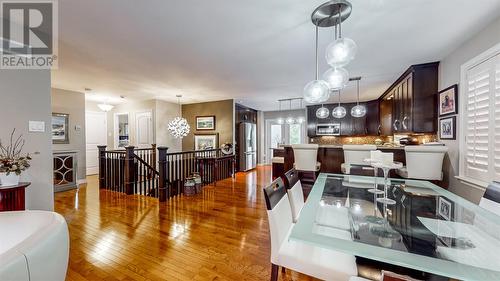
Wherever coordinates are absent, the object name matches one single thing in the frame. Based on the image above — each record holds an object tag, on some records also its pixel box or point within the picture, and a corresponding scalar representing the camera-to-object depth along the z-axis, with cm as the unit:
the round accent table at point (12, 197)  198
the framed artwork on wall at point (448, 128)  287
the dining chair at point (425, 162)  293
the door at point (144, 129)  642
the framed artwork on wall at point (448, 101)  281
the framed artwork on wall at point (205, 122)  667
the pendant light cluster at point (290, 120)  743
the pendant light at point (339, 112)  420
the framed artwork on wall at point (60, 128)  492
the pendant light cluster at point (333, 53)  157
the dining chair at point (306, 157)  397
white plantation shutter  215
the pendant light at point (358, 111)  420
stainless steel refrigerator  701
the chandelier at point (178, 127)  567
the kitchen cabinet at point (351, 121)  643
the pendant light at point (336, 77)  190
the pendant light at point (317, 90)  192
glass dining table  93
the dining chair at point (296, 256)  119
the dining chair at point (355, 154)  353
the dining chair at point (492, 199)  148
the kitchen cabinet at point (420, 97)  338
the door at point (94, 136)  664
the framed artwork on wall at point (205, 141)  662
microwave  700
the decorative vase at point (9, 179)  201
